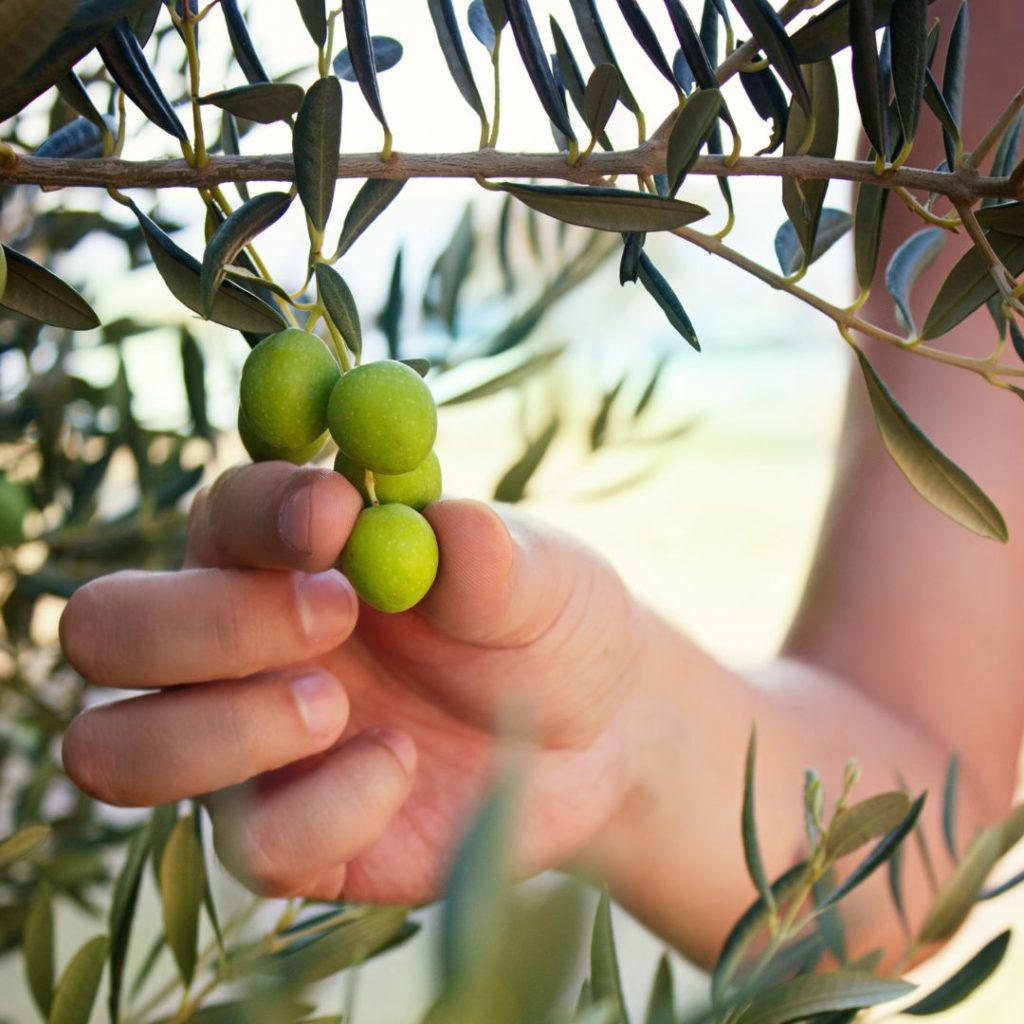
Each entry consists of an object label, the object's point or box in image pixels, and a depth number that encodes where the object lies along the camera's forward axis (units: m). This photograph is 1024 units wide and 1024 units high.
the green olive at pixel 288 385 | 0.29
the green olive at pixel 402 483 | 0.34
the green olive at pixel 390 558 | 0.32
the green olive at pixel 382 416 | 0.28
